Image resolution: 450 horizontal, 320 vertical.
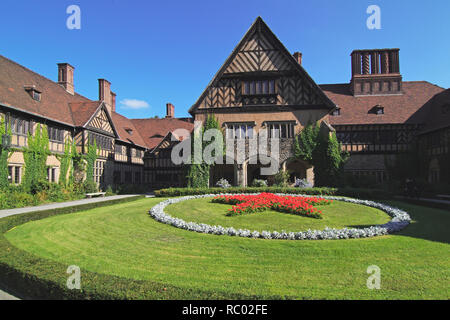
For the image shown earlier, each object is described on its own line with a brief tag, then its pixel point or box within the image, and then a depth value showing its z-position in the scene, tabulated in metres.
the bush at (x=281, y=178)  22.80
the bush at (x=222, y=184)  23.03
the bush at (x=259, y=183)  22.52
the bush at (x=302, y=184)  22.23
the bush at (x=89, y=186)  23.23
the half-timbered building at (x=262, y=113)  21.34
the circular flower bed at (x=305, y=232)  8.59
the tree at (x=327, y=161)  22.33
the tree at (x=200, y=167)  23.17
